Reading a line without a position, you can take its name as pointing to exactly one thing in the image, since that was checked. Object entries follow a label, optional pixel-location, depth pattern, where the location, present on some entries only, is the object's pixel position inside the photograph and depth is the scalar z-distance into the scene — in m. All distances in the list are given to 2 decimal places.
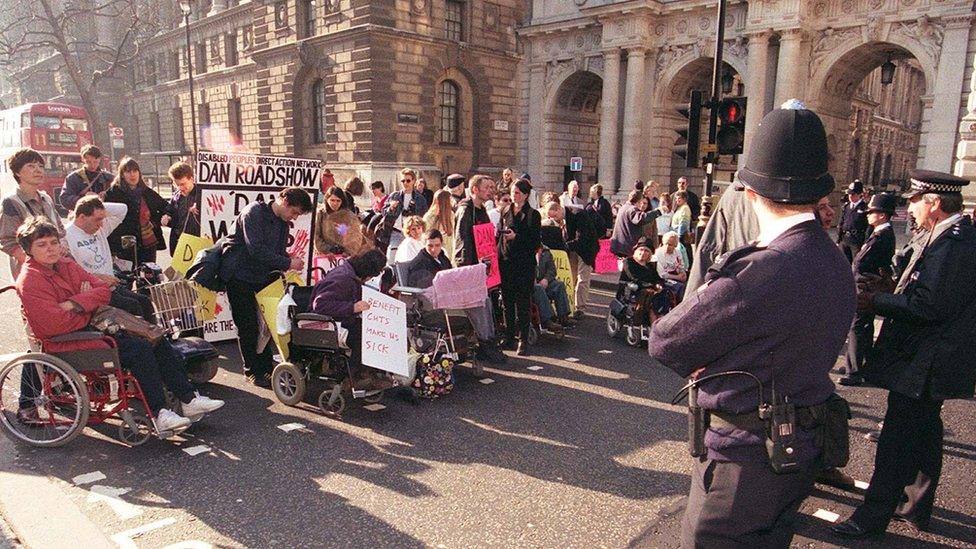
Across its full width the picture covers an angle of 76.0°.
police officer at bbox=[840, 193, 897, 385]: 6.84
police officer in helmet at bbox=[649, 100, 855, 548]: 1.98
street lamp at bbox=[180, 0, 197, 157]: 27.83
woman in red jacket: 4.46
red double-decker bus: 26.81
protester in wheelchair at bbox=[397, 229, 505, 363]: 6.73
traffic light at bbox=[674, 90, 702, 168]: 8.80
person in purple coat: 5.37
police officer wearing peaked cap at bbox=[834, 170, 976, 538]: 3.58
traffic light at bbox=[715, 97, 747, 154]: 8.57
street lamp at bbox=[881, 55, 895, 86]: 19.22
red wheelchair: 4.50
